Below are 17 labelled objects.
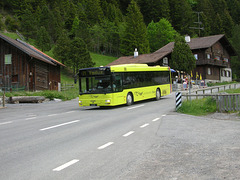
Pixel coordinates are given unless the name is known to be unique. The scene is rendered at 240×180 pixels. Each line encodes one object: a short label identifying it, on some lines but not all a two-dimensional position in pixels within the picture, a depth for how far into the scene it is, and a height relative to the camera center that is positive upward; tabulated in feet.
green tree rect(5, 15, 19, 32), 294.37 +70.89
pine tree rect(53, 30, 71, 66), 200.82 +29.48
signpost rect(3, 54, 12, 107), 135.44 +15.91
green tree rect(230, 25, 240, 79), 252.21 +35.62
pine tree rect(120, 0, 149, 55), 248.20 +47.15
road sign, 52.19 -1.71
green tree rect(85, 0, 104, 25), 331.16 +91.21
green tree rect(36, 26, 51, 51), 228.63 +41.78
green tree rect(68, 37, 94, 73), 190.59 +24.27
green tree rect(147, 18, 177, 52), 264.46 +51.06
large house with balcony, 185.16 +21.39
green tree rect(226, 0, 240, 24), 349.41 +94.18
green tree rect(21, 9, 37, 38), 273.75 +62.92
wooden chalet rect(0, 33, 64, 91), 131.54 +11.87
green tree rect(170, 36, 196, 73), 127.65 +13.64
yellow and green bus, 60.29 +1.28
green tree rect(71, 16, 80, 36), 288.82 +69.66
